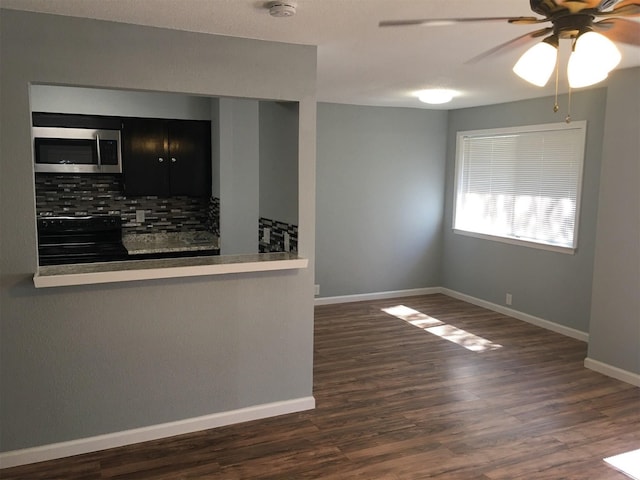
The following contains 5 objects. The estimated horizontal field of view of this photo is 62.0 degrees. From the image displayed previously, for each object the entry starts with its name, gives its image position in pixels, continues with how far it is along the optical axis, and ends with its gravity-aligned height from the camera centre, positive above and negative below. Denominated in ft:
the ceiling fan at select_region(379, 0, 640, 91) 5.32 +1.59
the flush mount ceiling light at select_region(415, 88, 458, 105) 16.20 +2.70
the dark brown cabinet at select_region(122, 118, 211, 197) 16.69 +0.67
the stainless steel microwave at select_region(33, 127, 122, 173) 15.46 +0.78
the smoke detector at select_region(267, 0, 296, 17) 7.93 +2.58
